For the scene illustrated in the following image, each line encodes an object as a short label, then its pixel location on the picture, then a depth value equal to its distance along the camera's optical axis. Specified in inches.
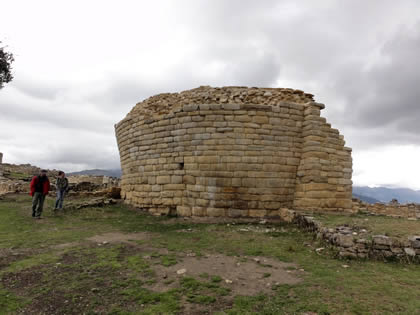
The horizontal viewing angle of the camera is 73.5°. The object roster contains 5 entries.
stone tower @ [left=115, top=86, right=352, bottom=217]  377.1
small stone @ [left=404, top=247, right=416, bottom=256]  215.6
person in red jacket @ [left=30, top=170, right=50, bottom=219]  402.3
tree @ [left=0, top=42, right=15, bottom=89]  490.6
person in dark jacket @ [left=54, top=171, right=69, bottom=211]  456.4
